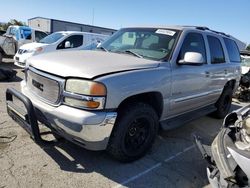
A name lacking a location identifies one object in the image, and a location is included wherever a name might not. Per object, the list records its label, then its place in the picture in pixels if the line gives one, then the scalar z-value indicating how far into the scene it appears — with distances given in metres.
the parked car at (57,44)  7.32
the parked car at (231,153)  1.77
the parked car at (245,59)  7.74
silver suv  2.09
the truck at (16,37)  8.37
